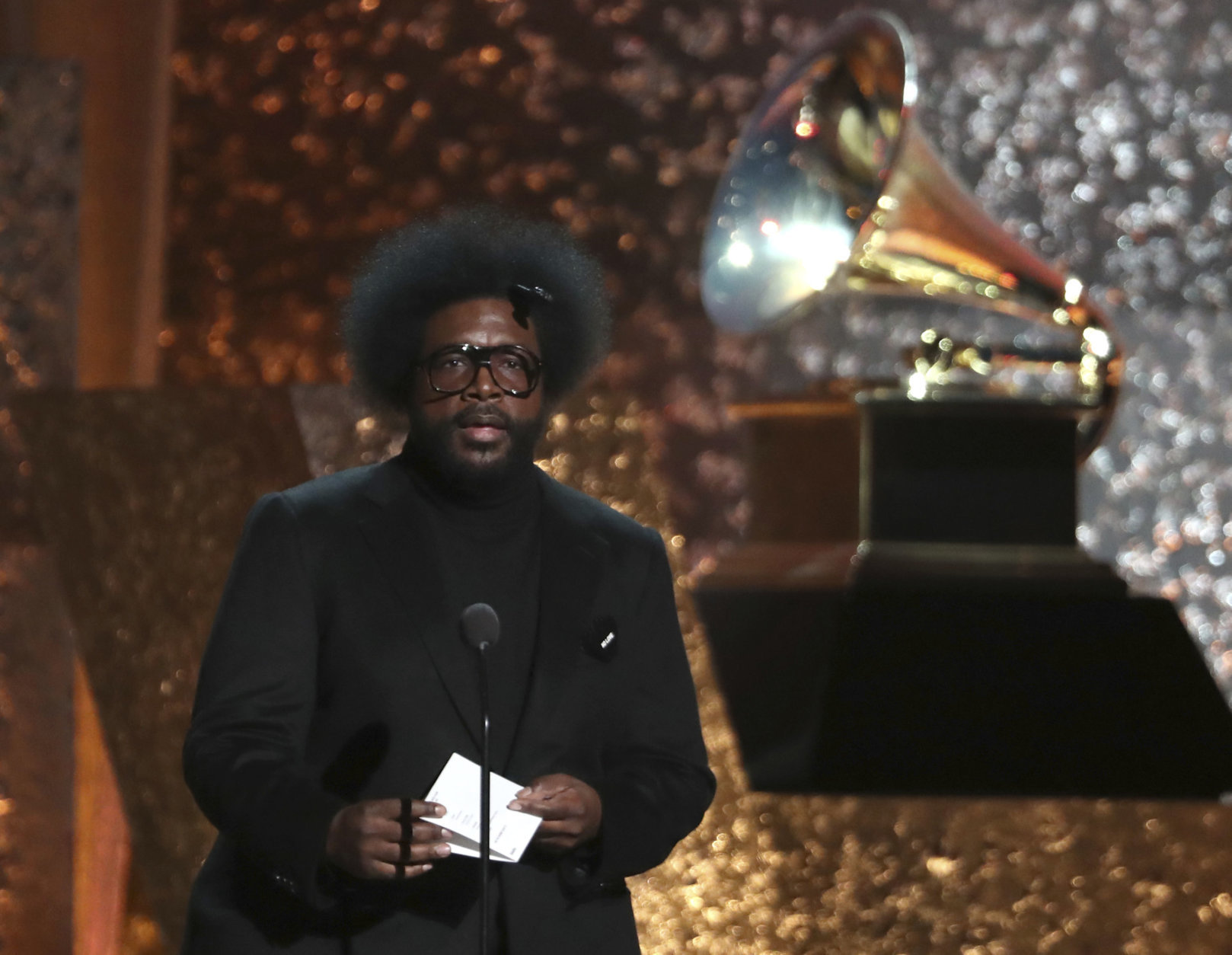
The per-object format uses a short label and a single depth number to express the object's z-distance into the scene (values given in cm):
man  2362
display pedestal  2544
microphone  2349
